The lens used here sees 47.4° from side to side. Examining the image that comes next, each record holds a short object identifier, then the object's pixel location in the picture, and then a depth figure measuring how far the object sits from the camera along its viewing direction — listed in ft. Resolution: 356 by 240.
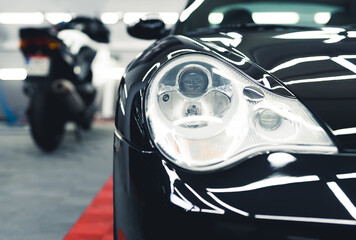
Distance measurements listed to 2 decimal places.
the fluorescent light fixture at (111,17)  23.20
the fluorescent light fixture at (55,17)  23.56
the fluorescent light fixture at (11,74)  22.26
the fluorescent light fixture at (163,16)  23.02
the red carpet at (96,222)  5.71
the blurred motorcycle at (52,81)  11.00
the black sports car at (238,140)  2.24
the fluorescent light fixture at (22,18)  23.27
